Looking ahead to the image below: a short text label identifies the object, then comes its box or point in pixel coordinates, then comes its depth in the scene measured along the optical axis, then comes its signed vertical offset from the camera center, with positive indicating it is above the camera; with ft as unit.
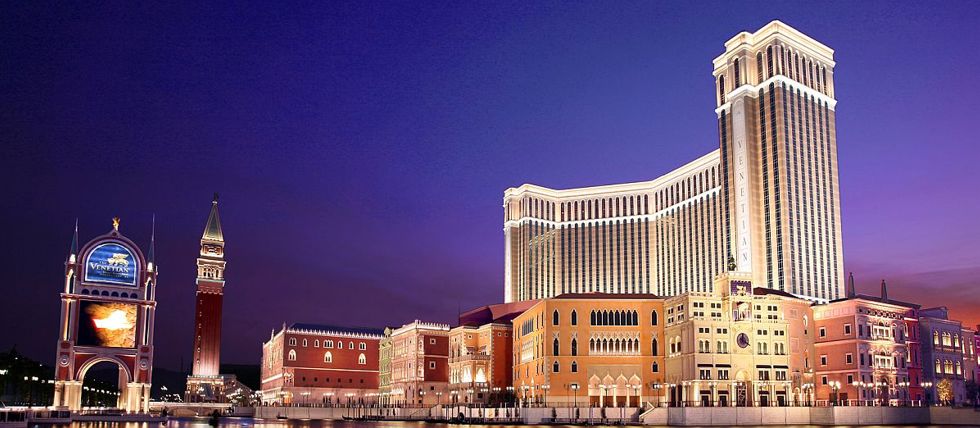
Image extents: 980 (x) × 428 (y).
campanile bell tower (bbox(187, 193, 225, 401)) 518.37 +29.77
